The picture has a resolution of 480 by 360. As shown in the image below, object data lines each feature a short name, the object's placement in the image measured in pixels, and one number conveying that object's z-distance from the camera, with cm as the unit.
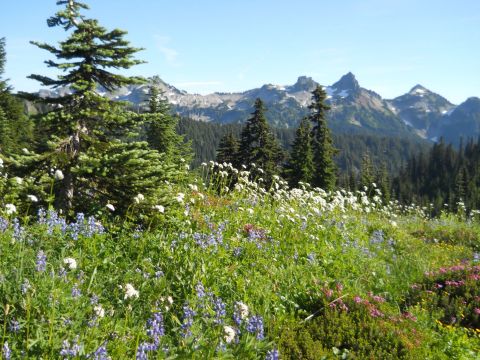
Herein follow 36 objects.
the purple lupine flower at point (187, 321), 387
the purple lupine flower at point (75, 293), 380
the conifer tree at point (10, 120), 3950
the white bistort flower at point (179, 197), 658
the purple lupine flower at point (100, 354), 310
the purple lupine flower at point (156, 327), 365
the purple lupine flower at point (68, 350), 306
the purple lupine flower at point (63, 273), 396
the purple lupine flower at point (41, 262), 398
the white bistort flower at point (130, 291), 341
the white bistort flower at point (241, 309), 378
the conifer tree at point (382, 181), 7194
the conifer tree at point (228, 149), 4285
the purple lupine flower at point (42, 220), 527
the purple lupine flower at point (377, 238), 980
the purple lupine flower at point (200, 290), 444
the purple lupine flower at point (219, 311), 411
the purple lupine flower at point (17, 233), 483
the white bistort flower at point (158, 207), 577
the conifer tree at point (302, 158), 4188
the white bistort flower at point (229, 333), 354
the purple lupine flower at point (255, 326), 409
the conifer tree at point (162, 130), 2898
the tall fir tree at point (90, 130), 664
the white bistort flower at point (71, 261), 354
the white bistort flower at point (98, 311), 343
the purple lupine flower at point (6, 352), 286
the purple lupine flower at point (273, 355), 380
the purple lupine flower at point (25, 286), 359
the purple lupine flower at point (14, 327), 326
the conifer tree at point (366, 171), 6085
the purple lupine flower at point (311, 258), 689
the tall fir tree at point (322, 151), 4125
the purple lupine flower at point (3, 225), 512
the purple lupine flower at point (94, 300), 378
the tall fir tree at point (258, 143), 3941
